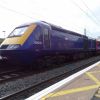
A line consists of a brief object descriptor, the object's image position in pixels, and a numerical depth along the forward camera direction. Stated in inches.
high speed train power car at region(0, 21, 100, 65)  283.7
